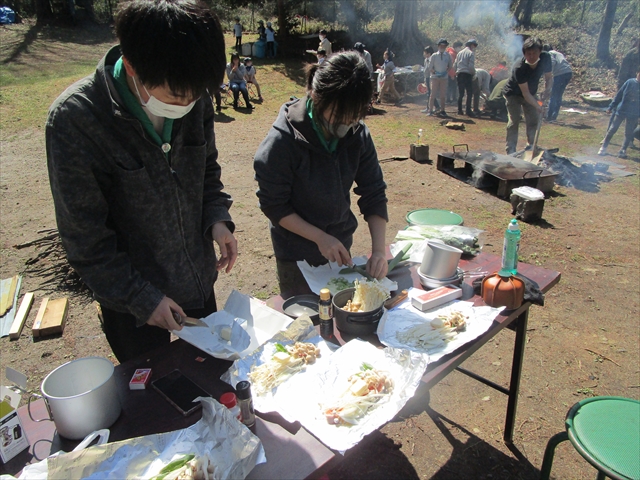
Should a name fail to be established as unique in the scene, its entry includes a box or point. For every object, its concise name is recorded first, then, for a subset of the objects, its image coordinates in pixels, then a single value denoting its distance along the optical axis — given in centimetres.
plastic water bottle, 210
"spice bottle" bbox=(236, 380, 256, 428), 130
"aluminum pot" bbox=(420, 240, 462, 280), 221
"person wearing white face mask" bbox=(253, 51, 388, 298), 194
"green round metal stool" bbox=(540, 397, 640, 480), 175
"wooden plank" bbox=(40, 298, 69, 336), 359
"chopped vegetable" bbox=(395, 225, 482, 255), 263
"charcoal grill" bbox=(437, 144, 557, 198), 650
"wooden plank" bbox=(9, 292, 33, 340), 360
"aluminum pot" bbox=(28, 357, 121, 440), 125
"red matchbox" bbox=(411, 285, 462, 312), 201
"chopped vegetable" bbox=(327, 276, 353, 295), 215
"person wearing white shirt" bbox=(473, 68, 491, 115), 1234
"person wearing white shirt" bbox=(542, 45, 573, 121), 1155
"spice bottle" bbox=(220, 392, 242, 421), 134
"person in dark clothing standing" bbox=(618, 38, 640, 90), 1027
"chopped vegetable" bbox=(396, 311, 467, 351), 179
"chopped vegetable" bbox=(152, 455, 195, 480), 113
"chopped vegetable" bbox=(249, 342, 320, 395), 153
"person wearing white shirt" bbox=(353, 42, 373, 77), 1095
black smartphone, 142
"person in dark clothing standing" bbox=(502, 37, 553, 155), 709
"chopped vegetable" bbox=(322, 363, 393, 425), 139
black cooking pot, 180
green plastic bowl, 310
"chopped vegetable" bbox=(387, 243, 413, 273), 236
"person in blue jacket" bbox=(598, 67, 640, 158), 840
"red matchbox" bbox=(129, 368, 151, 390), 151
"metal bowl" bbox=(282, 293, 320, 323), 197
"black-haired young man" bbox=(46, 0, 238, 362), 124
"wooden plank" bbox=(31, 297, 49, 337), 357
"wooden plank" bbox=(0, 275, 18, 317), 390
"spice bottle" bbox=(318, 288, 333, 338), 177
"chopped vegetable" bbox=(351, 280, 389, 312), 189
